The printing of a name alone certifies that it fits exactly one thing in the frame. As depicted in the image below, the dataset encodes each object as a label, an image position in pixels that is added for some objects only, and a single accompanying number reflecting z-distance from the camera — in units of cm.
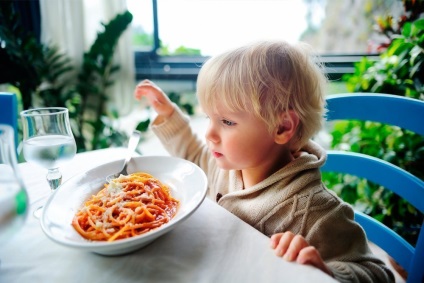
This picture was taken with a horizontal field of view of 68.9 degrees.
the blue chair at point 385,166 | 78
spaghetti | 54
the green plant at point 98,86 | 203
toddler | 68
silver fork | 75
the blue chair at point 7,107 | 107
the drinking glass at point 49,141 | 67
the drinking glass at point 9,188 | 38
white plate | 49
